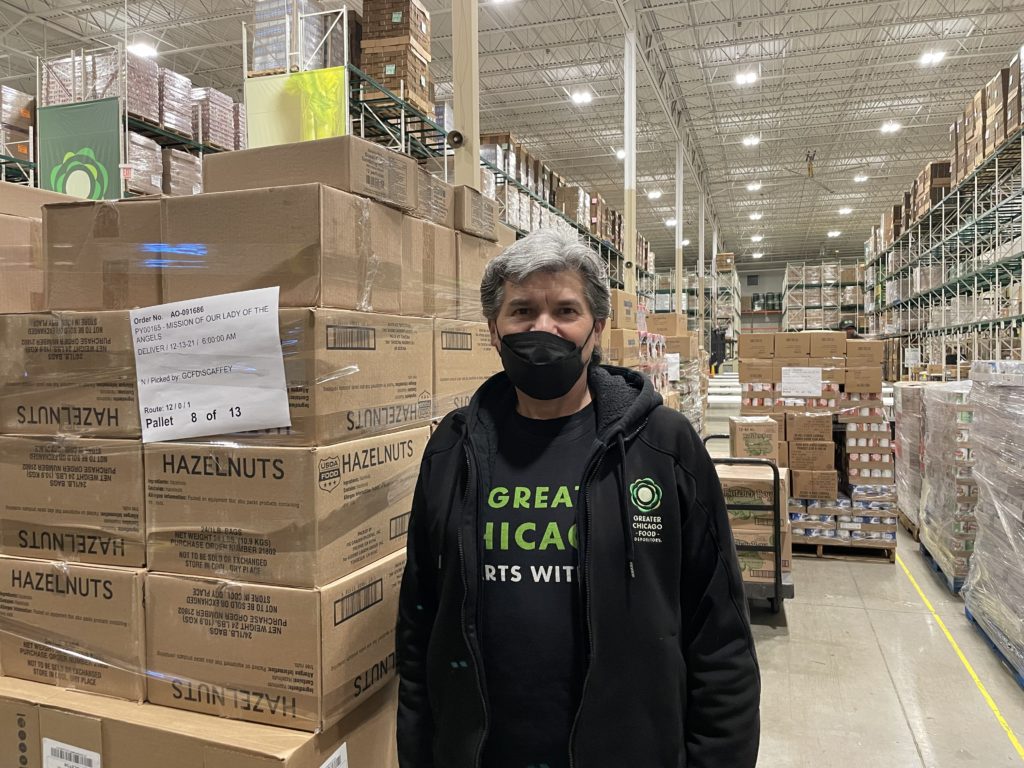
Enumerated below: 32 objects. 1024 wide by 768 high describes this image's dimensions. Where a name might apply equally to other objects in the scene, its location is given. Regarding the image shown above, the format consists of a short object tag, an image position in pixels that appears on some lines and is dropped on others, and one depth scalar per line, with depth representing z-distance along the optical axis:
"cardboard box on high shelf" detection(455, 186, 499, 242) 2.29
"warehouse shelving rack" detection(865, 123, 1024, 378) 8.25
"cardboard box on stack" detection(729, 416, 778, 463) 5.95
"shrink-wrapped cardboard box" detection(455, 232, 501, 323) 2.28
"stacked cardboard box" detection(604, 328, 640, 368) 6.63
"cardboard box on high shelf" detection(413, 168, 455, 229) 2.04
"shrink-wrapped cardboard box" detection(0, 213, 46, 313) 1.99
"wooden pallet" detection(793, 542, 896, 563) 6.32
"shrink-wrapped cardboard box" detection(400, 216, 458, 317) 1.94
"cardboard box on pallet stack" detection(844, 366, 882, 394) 6.57
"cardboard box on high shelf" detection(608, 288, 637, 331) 6.95
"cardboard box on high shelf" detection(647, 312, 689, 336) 11.94
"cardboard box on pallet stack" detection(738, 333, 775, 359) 7.02
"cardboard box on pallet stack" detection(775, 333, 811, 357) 6.87
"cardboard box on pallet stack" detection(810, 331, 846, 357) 6.71
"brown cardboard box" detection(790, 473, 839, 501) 6.41
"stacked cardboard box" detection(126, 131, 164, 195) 5.59
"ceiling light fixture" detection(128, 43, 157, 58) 11.90
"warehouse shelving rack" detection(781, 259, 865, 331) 19.38
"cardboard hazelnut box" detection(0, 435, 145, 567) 1.68
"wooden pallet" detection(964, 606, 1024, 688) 3.89
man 1.31
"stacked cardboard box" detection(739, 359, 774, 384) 6.97
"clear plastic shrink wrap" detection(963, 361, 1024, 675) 3.81
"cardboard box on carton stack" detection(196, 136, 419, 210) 1.67
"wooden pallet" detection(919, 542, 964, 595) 5.20
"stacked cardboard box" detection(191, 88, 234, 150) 6.47
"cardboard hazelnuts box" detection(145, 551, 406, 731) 1.54
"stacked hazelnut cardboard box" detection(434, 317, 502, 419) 2.11
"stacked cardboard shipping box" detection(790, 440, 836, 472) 6.47
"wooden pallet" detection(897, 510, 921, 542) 6.75
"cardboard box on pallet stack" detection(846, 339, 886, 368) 6.60
